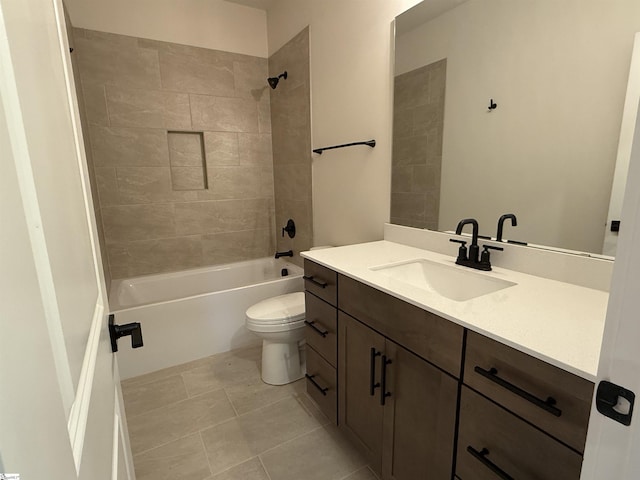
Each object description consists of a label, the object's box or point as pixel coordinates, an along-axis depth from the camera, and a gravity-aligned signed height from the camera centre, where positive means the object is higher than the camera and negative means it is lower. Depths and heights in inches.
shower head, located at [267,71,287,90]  109.1 +36.3
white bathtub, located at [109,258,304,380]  85.7 -35.6
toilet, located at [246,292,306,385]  75.7 -35.0
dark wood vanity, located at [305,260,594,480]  28.8 -24.5
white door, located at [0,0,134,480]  9.3 -3.5
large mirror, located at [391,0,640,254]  41.9 +10.8
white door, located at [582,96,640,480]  16.0 -8.8
